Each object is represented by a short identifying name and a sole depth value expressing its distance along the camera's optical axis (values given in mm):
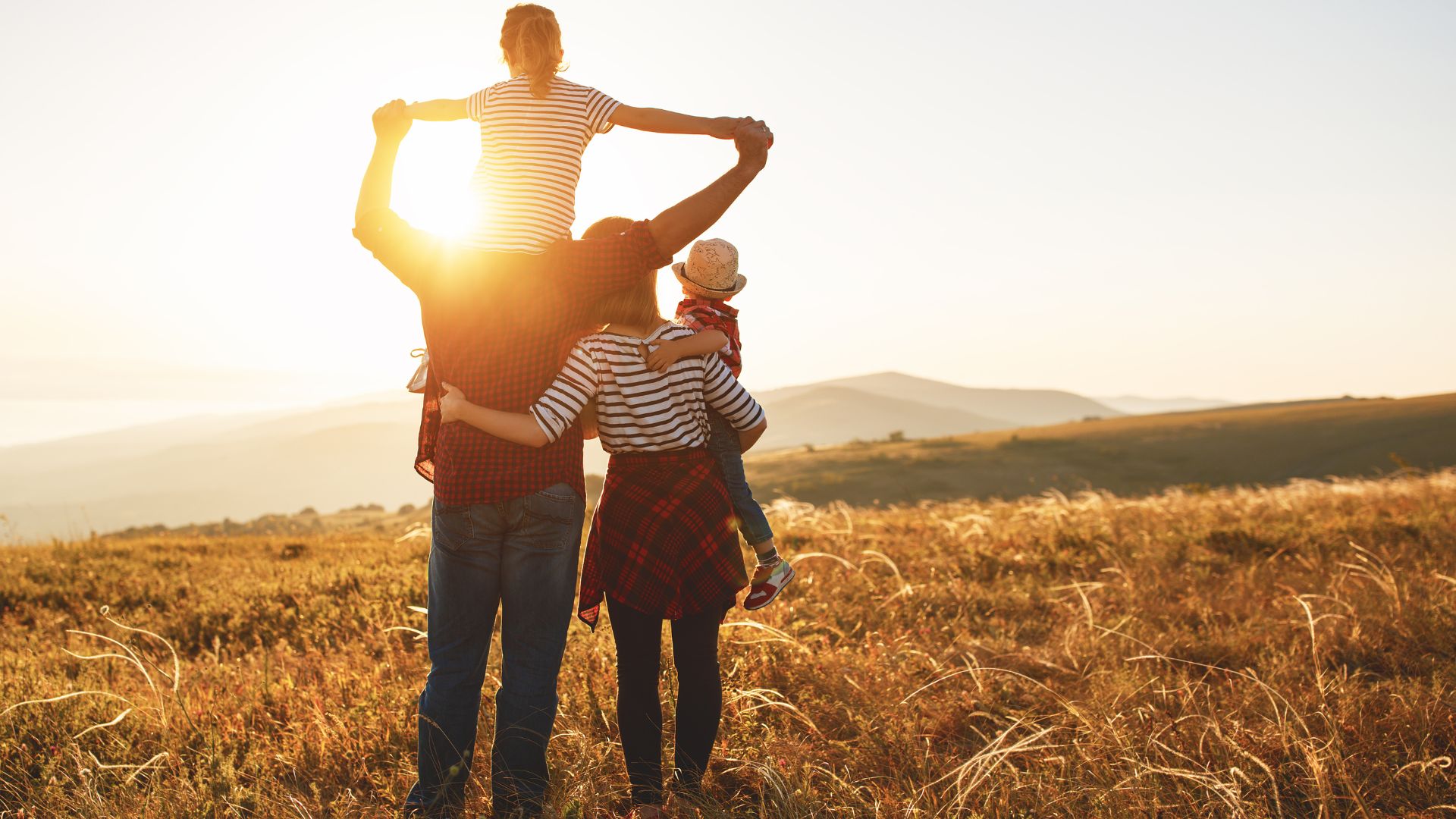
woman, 3240
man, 2957
